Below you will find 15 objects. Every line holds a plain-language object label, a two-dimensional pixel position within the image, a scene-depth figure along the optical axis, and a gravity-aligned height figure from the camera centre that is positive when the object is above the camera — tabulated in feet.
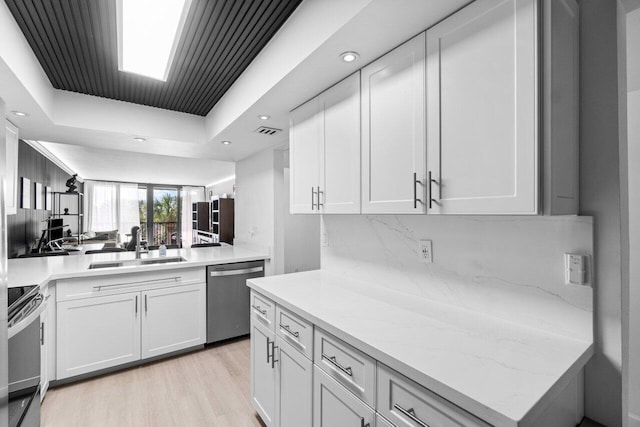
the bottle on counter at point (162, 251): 10.68 -1.26
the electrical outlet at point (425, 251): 4.99 -0.61
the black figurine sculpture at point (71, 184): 15.20 +1.65
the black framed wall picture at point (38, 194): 13.17 +0.99
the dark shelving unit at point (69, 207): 18.97 +0.68
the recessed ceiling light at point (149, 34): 5.16 +3.59
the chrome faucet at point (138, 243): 10.15 -0.91
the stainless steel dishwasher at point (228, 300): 9.73 -2.81
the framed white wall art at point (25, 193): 11.20 +0.93
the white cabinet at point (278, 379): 4.60 -2.84
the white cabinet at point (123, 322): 7.64 -2.97
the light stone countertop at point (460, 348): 2.49 -1.48
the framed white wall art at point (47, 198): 15.11 +0.94
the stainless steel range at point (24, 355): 4.11 -2.13
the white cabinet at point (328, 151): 5.32 +1.28
